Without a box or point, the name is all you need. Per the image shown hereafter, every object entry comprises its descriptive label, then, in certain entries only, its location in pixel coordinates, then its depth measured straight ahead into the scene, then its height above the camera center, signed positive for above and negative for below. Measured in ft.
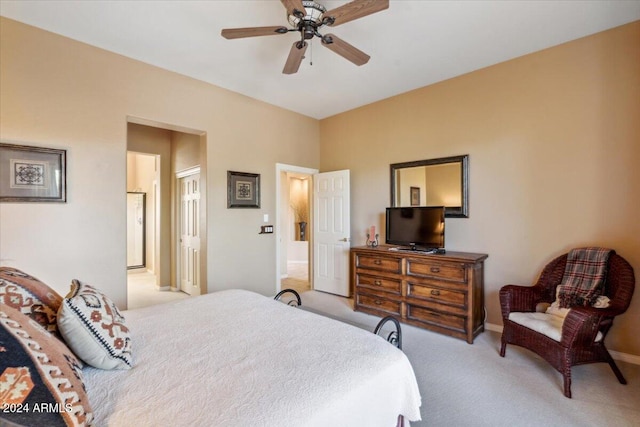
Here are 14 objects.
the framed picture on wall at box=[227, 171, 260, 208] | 13.21 +1.15
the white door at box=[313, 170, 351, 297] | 15.49 -1.02
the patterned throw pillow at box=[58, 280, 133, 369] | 4.01 -1.68
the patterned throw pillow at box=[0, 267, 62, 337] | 3.94 -1.15
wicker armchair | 7.08 -2.91
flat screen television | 11.57 -0.60
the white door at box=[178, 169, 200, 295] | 14.88 -1.06
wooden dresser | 10.09 -2.89
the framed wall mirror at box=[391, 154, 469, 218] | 11.81 +1.26
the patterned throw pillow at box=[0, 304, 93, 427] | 2.51 -1.56
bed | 3.35 -2.25
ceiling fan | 6.35 +4.53
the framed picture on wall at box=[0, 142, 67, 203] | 8.23 +1.24
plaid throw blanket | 8.27 -1.91
